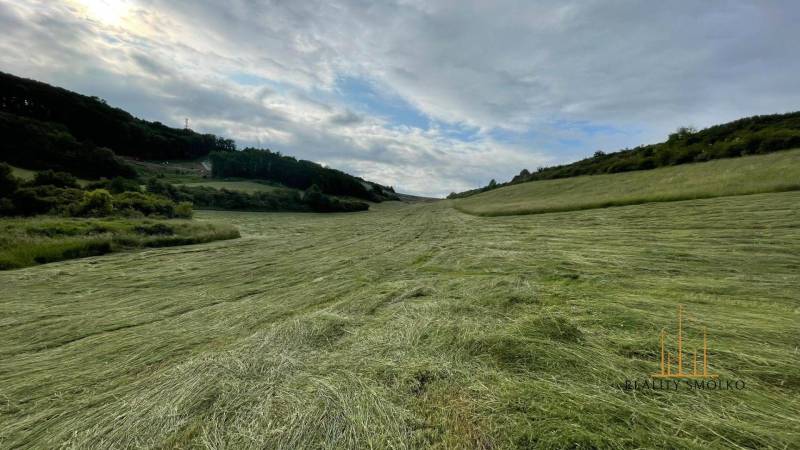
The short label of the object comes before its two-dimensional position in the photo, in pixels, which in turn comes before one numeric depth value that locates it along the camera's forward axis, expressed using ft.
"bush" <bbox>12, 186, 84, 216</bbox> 50.98
